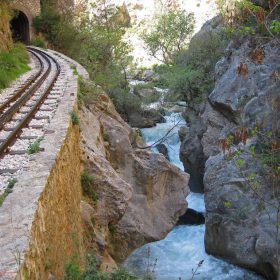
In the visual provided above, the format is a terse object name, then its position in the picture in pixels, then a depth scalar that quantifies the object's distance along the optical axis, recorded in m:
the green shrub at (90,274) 5.01
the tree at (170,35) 35.53
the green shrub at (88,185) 8.95
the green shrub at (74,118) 8.92
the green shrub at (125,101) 23.78
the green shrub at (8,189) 5.04
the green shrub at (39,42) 34.00
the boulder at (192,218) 15.79
